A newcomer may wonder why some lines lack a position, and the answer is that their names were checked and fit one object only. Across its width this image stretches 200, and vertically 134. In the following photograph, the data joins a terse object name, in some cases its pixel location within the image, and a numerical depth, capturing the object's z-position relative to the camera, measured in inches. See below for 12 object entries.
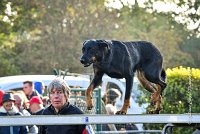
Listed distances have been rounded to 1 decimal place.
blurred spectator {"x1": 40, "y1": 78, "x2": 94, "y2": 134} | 306.3
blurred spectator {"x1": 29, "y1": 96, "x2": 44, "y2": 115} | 536.1
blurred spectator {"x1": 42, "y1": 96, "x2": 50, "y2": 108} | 588.9
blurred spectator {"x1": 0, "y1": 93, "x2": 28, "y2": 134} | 445.6
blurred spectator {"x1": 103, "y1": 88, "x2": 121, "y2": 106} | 693.9
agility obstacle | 269.1
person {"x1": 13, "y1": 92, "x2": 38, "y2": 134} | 491.6
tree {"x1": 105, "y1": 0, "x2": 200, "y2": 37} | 913.5
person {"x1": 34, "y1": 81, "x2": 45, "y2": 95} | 643.2
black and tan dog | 319.6
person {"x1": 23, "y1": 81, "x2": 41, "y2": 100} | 594.9
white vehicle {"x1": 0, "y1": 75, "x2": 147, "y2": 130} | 706.2
